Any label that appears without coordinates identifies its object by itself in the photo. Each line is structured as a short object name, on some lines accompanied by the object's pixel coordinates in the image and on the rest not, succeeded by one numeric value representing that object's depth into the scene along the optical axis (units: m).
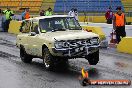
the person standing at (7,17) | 33.31
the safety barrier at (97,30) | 19.73
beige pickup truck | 12.16
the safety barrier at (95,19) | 35.26
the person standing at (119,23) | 19.44
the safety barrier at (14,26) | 31.62
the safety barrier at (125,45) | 17.48
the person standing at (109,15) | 31.24
